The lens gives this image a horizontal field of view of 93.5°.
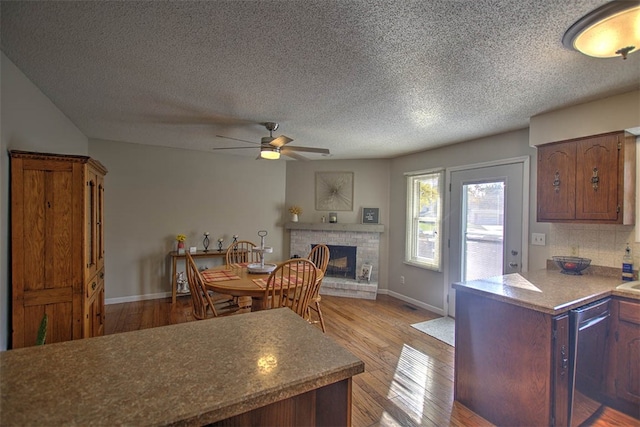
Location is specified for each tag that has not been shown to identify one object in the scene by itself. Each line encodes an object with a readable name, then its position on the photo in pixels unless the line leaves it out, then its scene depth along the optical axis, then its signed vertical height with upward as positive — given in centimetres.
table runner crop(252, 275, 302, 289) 256 -63
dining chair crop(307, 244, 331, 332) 290 -68
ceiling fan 293 +65
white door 321 -9
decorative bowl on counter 253 -41
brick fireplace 479 -55
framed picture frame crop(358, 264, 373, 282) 491 -97
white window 418 -8
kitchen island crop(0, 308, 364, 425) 70 -46
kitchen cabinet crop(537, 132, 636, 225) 230 +30
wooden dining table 248 -63
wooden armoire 193 -25
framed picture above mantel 516 +37
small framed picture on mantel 502 -4
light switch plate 298 -24
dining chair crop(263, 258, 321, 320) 246 -68
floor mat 323 -133
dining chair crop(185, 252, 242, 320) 246 -70
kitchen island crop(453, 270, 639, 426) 173 -82
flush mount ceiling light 134 +90
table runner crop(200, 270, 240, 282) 274 -62
